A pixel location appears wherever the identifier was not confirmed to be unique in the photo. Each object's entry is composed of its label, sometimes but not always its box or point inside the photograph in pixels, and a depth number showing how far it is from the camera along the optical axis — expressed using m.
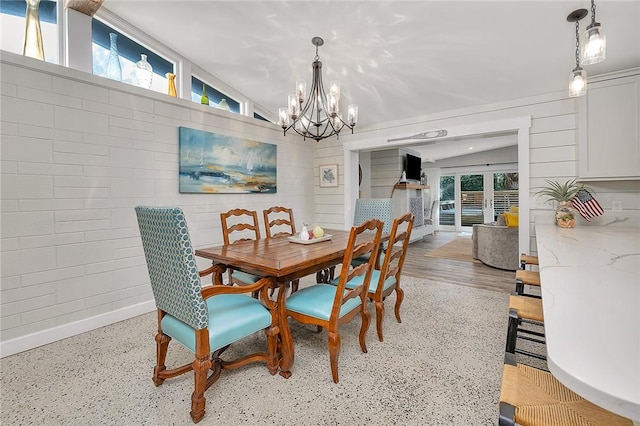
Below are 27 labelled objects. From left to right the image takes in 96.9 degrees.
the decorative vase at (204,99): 3.48
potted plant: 2.84
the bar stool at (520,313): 1.41
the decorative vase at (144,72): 2.97
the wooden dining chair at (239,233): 2.47
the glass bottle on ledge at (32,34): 2.29
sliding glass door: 8.78
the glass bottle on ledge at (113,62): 2.73
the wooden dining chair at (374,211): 3.34
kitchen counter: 0.51
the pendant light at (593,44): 1.56
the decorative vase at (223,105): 3.68
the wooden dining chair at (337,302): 1.73
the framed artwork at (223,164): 3.23
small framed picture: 4.78
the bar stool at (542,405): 0.84
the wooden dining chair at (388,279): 2.17
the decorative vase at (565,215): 2.83
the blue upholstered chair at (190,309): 1.41
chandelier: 2.37
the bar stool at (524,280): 1.99
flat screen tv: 6.98
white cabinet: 2.59
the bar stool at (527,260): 2.38
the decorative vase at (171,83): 3.19
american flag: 2.78
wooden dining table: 1.78
